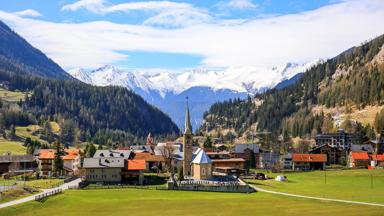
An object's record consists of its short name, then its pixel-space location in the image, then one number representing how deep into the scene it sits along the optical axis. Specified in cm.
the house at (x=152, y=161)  16538
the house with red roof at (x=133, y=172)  13300
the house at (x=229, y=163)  18275
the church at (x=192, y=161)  13462
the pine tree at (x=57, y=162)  14738
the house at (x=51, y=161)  16962
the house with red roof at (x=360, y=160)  19495
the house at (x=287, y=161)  19654
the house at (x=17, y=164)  17228
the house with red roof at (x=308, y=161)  19112
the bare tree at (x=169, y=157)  15873
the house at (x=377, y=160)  19162
